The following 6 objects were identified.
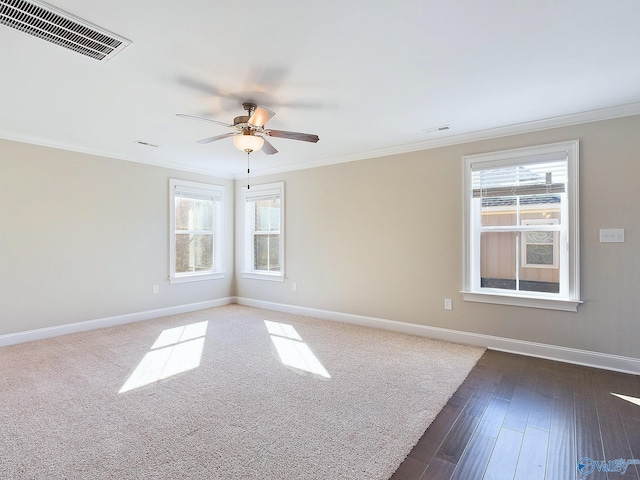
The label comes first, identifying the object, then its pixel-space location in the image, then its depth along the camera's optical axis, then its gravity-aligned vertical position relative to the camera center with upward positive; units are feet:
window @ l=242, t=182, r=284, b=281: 18.92 +0.41
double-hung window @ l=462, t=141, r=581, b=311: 11.16 +0.44
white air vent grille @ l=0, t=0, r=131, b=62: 5.79 +3.93
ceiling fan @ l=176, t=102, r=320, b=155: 9.68 +3.09
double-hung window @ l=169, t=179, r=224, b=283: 17.98 +0.43
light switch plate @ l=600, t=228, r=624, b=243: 10.36 +0.15
